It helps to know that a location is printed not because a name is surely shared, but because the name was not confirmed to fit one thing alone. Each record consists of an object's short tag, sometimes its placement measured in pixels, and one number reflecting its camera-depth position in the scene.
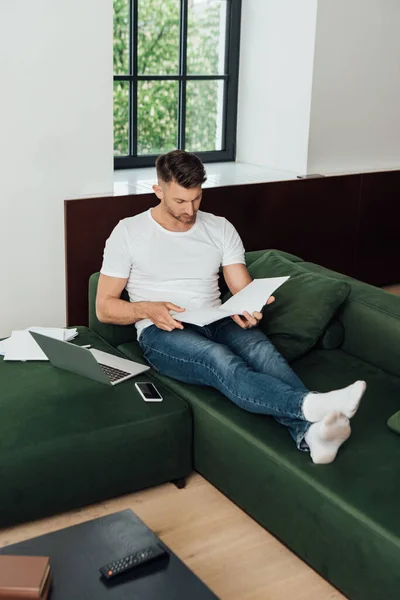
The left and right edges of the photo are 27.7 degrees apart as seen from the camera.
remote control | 1.88
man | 2.80
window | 4.52
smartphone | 2.82
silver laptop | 2.72
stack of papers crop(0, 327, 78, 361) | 3.05
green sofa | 2.21
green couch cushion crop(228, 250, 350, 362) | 3.12
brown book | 1.73
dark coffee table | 1.84
